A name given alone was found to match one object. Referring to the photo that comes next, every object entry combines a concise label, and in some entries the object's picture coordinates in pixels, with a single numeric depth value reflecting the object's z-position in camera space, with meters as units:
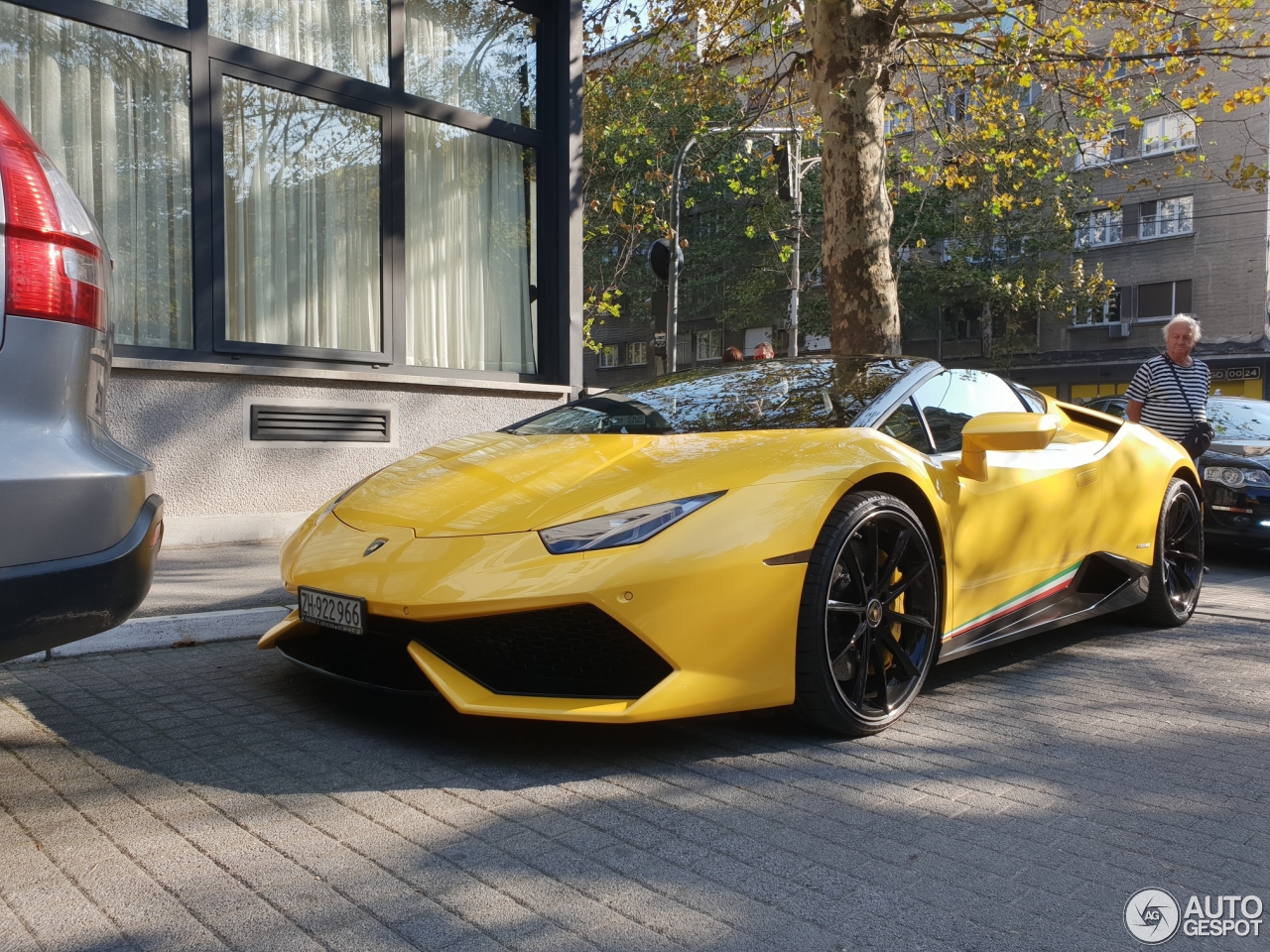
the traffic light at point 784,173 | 13.61
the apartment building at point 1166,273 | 29.12
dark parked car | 7.70
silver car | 2.04
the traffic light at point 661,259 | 9.41
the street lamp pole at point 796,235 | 18.65
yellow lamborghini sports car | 2.84
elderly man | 7.04
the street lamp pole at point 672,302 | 9.86
